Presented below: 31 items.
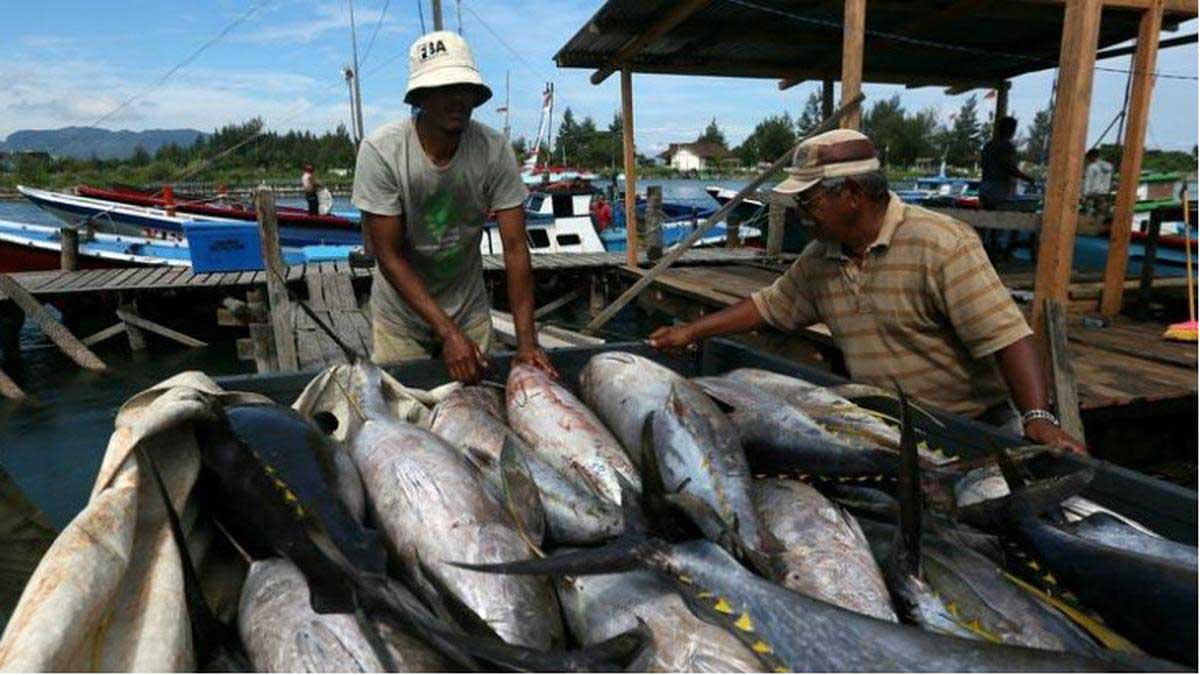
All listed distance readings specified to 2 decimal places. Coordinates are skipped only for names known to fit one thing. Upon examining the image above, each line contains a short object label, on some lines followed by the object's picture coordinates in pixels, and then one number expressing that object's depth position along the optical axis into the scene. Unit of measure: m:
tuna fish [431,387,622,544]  1.70
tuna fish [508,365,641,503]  1.94
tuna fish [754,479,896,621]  1.42
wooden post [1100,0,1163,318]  5.60
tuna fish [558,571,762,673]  1.18
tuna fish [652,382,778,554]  1.65
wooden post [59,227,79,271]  12.92
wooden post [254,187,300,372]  6.66
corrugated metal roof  6.77
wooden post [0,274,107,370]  10.12
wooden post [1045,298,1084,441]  3.45
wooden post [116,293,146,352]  11.94
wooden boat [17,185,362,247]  16.17
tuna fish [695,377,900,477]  1.94
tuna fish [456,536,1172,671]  1.08
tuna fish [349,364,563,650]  1.38
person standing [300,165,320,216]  17.30
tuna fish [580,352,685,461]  2.20
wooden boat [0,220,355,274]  14.16
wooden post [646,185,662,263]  12.28
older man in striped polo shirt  2.36
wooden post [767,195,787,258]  10.94
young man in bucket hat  2.73
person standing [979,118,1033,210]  9.57
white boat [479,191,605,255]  16.48
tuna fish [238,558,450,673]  1.19
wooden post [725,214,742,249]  15.29
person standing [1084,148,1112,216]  8.68
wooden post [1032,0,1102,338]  4.53
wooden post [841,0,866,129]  5.37
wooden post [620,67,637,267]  8.73
